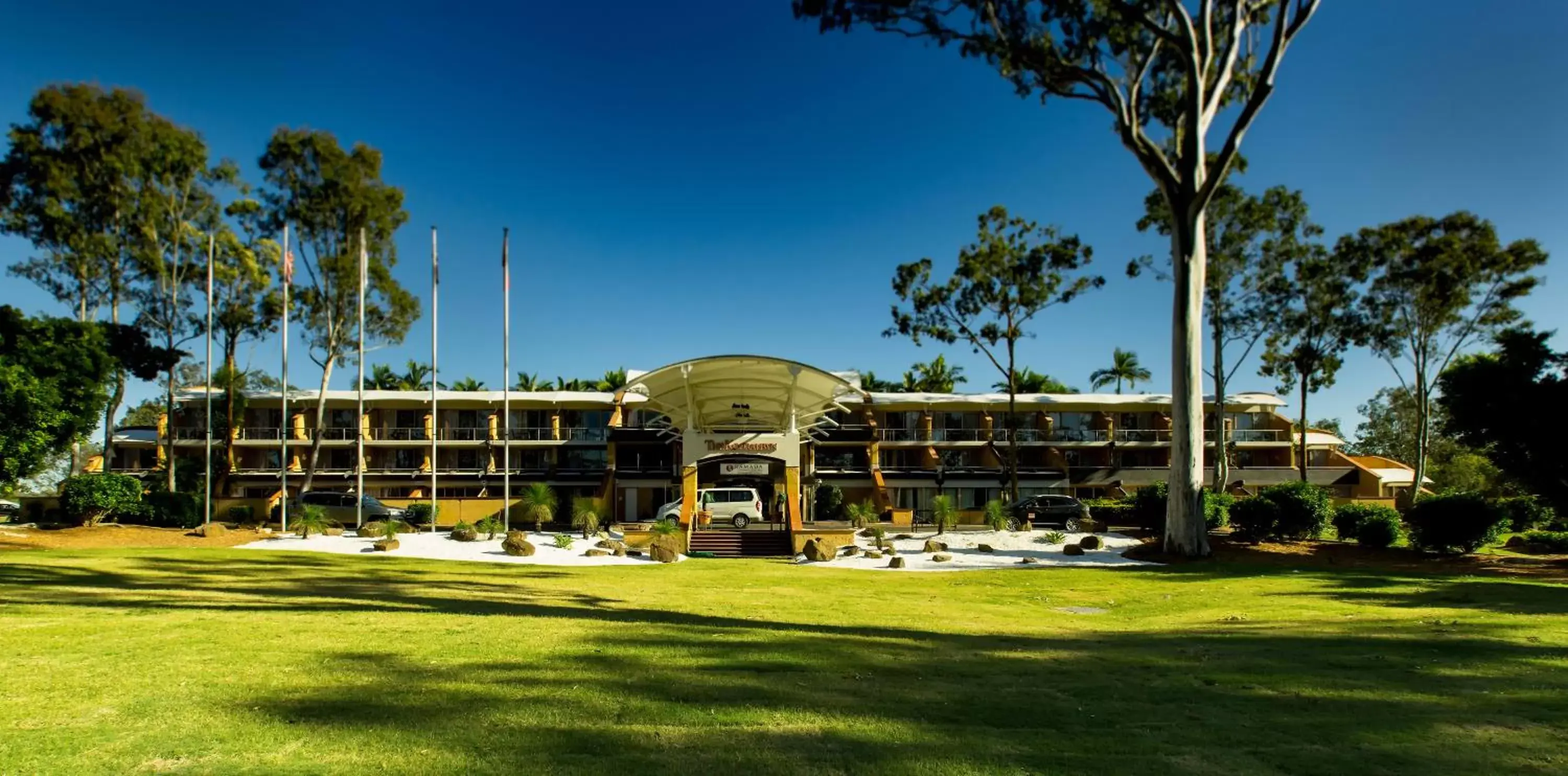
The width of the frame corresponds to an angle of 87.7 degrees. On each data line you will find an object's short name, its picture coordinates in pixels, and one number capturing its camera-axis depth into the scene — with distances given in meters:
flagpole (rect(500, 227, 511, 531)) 29.73
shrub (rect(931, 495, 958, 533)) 30.86
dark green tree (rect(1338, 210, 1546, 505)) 36.88
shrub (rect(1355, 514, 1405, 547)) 23.28
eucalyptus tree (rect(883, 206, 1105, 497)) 39.22
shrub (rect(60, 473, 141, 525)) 26.88
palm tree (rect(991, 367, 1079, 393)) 58.34
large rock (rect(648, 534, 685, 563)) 23.41
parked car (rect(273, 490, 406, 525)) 34.84
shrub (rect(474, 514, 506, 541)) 26.75
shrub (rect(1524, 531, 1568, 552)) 22.41
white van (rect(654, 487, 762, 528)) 30.94
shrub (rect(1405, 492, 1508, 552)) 20.86
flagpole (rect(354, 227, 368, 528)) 29.25
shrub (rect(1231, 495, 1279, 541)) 24.72
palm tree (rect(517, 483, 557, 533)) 32.37
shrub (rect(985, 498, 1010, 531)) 30.92
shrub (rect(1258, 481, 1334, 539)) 24.44
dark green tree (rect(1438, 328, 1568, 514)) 19.61
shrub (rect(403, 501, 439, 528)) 33.72
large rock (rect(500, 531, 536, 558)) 23.66
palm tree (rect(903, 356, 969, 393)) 62.22
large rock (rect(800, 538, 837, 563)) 24.69
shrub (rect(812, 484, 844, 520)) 43.12
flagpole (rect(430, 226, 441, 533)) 30.45
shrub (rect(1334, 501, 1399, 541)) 24.80
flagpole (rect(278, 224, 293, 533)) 28.89
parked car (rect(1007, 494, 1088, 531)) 35.34
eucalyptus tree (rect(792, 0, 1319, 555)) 21.08
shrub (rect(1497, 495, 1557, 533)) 27.22
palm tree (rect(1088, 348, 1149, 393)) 66.34
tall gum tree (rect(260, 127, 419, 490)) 38.16
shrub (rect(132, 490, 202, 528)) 29.25
